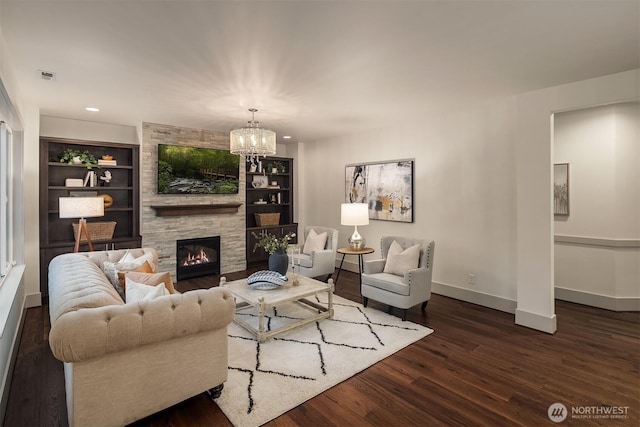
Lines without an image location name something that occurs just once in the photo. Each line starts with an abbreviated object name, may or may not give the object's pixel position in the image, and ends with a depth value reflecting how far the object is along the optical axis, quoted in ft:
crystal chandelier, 13.16
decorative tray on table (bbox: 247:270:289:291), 11.42
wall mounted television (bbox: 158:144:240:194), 16.88
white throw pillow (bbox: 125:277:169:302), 7.14
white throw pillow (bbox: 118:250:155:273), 10.00
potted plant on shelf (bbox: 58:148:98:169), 15.28
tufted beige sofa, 5.57
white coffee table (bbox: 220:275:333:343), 10.29
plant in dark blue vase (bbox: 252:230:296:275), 12.57
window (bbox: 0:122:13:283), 10.07
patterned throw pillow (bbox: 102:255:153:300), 9.03
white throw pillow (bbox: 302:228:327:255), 17.48
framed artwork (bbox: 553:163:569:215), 14.71
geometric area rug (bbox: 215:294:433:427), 7.39
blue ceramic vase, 12.55
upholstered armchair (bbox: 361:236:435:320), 11.91
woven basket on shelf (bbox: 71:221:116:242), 15.21
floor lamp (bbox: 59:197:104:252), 12.55
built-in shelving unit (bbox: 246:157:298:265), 21.18
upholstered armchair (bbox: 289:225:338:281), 16.44
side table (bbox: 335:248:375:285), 14.82
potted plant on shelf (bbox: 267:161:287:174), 22.44
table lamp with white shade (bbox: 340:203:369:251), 14.99
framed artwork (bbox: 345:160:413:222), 16.58
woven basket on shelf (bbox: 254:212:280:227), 21.40
